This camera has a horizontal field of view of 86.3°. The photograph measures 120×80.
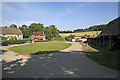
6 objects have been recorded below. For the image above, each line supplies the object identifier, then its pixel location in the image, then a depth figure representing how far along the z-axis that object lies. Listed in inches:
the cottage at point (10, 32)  1441.9
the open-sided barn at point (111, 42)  379.1
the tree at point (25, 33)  2429.3
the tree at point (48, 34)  2098.8
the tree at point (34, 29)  2570.4
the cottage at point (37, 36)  2081.1
